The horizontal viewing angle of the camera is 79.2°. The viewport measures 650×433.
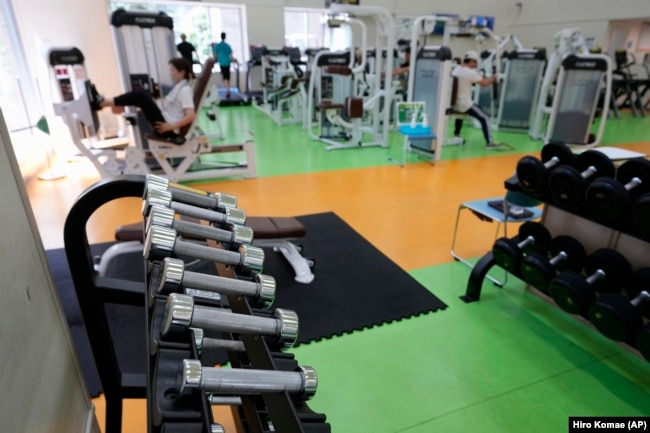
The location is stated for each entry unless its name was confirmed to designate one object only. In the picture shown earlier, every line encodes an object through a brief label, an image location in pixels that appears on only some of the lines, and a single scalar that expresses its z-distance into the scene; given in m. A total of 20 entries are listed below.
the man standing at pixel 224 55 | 10.10
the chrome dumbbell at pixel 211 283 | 0.66
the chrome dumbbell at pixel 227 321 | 0.57
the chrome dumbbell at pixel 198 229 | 0.80
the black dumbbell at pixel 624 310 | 1.71
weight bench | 2.43
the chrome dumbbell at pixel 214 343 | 0.63
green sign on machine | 5.16
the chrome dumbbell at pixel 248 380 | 0.51
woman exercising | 3.89
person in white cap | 5.96
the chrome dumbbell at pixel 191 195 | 0.97
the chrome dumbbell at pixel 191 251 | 0.73
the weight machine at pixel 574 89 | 6.00
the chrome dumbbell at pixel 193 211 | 0.88
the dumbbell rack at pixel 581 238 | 1.96
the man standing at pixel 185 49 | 6.61
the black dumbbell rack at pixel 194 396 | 0.51
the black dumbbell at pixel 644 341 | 1.63
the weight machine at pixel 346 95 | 5.64
